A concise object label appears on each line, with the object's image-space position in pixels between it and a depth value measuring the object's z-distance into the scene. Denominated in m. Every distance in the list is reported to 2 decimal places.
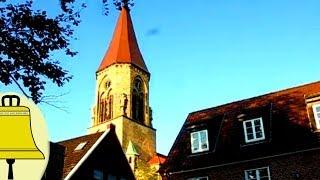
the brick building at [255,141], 22.41
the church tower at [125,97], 67.31
